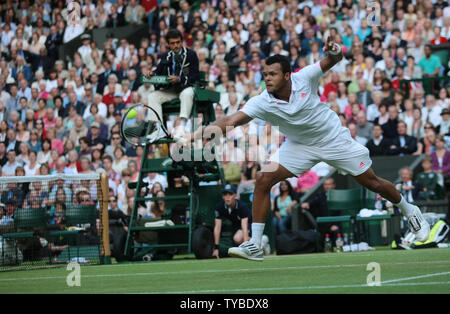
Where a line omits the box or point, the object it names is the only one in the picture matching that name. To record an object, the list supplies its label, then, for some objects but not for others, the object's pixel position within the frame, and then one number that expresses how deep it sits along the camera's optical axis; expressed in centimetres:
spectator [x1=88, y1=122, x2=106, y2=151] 2129
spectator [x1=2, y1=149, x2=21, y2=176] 2155
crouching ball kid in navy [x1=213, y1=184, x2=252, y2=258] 1423
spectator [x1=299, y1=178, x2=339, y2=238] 1617
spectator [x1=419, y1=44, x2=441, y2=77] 1886
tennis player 909
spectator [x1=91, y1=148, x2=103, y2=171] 2023
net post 1354
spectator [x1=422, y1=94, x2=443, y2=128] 1761
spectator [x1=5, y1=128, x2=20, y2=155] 2262
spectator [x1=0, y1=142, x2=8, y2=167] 2221
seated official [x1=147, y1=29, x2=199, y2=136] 1387
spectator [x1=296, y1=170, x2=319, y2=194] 1786
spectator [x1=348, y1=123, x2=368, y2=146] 1767
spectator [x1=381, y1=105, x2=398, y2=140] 1764
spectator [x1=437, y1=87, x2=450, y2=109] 1769
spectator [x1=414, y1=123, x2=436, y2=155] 1709
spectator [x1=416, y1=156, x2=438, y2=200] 1599
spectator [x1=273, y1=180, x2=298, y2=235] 1666
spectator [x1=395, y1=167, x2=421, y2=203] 1569
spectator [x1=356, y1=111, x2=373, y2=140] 1800
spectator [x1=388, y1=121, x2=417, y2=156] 1747
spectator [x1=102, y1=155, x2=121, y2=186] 1938
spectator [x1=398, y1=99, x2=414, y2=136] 1778
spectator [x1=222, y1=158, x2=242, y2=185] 1773
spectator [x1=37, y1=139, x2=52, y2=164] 2144
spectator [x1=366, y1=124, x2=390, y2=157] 1766
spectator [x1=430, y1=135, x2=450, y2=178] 1634
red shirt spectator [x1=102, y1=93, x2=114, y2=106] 2274
